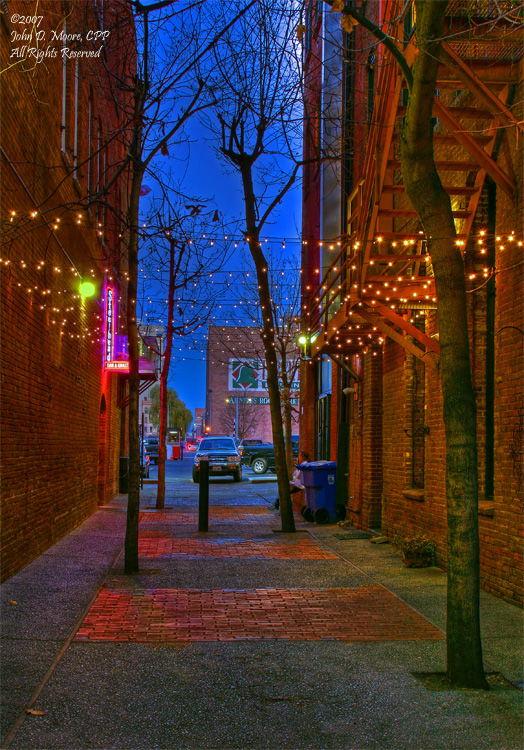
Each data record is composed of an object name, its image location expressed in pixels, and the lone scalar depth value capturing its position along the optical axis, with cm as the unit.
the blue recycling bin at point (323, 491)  1416
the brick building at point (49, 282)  744
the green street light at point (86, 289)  1199
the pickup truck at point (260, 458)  3684
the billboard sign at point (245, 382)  7550
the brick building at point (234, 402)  7331
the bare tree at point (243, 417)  7281
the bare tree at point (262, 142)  1152
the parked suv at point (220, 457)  2884
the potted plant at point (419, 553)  873
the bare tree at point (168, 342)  1756
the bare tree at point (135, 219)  838
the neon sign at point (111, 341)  1639
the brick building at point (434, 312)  684
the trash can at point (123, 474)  2039
